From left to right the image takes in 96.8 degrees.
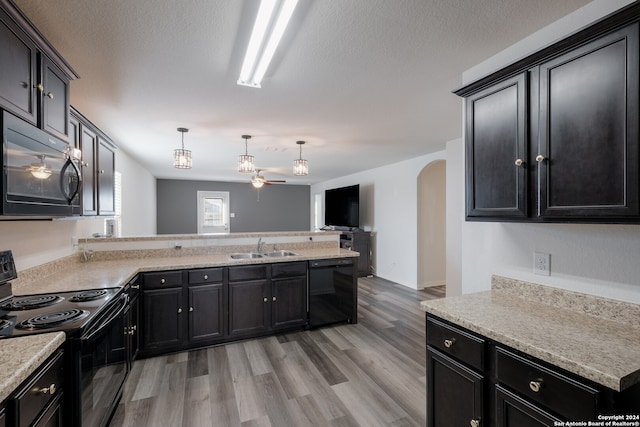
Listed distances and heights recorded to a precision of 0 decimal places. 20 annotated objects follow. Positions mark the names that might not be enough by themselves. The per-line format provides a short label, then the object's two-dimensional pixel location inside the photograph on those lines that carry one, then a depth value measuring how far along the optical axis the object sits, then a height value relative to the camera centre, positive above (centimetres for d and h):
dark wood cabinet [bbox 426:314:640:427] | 100 -73
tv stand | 640 -74
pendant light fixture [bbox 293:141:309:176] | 404 +67
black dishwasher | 340 -96
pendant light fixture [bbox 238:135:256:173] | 378 +68
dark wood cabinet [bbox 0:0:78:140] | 130 +75
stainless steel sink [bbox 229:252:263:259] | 353 -52
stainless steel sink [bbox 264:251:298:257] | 370 -51
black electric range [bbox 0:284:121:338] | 134 -53
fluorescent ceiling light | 142 +103
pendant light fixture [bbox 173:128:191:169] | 334 +65
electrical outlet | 167 -30
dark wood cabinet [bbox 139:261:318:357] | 277 -95
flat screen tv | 660 +17
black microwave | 129 +23
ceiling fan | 550 +64
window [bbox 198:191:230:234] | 882 +7
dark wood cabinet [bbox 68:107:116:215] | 238 +48
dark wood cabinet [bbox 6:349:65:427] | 98 -71
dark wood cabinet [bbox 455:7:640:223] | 114 +39
